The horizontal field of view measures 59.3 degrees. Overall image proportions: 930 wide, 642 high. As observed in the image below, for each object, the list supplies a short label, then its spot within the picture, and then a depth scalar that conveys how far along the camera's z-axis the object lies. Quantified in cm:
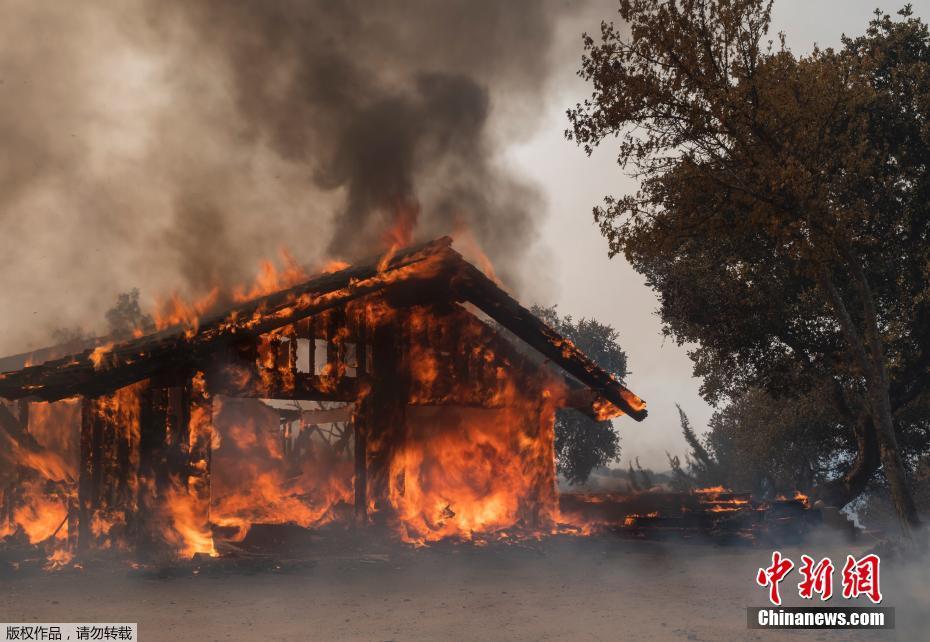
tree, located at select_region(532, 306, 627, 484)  4216
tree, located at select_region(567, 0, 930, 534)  1672
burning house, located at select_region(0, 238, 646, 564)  1427
